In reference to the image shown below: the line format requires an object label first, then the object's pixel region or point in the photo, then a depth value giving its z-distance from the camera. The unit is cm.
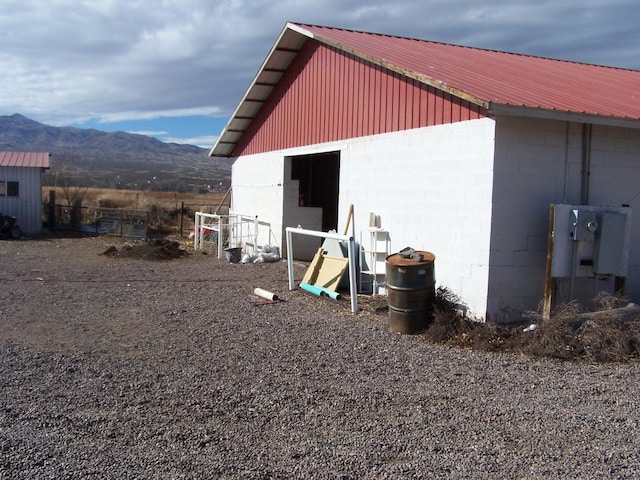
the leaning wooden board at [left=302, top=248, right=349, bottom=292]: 1202
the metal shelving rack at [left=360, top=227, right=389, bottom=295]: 1177
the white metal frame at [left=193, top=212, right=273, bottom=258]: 1814
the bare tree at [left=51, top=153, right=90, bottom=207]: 3253
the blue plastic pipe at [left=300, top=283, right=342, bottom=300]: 1121
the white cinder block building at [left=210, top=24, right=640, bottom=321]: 895
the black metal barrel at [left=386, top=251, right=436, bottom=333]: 872
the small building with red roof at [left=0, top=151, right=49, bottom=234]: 2550
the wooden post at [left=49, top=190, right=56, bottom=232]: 2731
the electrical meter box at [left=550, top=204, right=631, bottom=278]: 862
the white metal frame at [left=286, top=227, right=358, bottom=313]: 988
